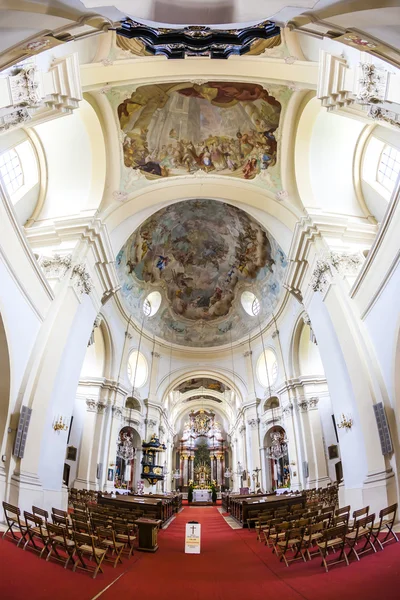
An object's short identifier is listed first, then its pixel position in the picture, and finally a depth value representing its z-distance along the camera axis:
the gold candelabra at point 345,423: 10.62
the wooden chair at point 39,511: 6.88
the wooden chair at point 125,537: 6.60
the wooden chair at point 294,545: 5.93
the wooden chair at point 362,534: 5.72
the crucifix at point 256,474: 21.75
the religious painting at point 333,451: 17.25
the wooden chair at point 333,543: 5.26
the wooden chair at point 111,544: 5.75
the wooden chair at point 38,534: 5.64
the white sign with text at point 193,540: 6.57
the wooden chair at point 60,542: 5.22
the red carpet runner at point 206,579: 4.09
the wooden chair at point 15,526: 6.33
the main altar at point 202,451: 37.26
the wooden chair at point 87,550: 5.07
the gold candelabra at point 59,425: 10.77
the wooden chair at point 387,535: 6.16
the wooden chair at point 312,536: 5.89
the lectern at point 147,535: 7.29
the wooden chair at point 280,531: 6.63
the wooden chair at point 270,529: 7.18
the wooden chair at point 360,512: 6.84
